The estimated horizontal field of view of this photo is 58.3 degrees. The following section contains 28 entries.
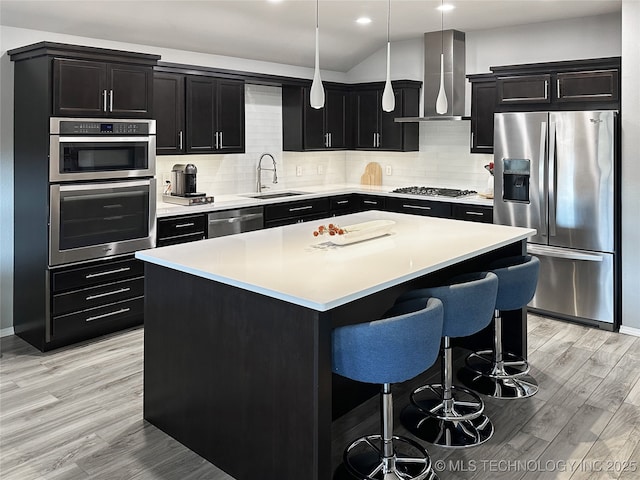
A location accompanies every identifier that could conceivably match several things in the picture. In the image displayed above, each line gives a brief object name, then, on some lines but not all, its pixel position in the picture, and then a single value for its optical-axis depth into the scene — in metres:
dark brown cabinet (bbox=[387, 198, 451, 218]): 5.80
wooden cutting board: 7.14
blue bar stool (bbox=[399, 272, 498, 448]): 2.80
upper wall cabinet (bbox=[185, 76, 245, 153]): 5.33
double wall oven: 4.06
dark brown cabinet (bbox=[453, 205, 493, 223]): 5.47
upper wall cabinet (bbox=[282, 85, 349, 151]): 6.45
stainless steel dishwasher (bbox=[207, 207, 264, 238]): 5.20
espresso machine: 5.24
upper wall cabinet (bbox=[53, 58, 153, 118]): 4.01
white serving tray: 3.33
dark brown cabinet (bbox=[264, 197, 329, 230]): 5.71
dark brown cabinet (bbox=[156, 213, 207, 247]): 4.82
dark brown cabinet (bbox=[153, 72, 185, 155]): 5.07
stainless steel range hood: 5.98
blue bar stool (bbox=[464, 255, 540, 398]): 3.28
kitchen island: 2.32
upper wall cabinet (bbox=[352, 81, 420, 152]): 6.48
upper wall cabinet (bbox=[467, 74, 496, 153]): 5.71
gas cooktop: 5.94
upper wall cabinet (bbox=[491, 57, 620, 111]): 4.59
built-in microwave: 4.02
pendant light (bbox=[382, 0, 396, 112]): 3.72
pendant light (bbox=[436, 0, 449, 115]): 3.94
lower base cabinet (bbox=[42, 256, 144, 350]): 4.17
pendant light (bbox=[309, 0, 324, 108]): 3.43
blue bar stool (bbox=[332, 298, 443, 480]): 2.32
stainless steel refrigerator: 4.58
